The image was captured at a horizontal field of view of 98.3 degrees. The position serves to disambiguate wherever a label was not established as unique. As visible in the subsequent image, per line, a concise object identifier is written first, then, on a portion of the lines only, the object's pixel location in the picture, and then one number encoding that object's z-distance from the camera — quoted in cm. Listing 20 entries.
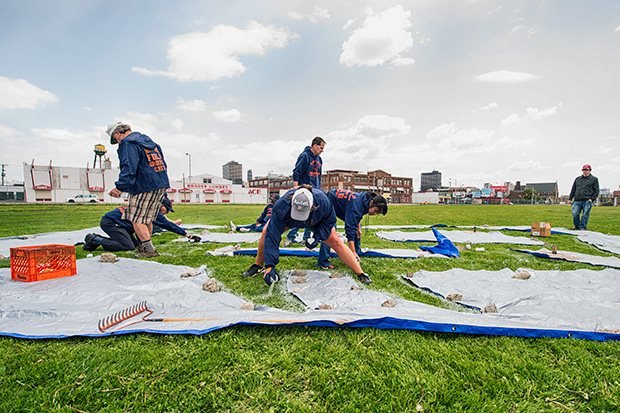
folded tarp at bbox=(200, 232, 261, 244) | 605
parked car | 3962
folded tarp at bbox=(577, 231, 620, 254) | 541
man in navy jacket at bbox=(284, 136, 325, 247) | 517
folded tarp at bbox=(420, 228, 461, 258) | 467
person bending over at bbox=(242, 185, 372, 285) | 295
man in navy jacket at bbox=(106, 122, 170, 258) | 419
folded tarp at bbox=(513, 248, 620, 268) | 399
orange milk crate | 281
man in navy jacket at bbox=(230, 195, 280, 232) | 771
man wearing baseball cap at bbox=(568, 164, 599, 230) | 803
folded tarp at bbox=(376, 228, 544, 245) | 617
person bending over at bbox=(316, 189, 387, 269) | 377
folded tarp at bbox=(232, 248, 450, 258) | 455
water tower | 4775
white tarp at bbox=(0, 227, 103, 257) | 513
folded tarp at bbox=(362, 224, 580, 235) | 776
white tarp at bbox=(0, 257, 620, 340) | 197
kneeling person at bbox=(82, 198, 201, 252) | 471
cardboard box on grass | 698
